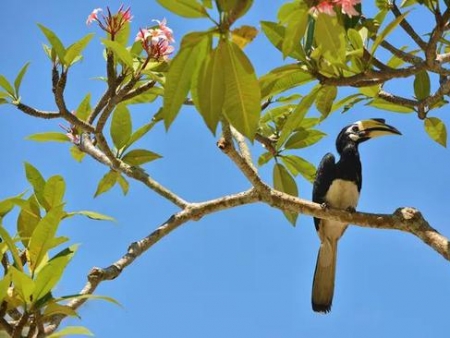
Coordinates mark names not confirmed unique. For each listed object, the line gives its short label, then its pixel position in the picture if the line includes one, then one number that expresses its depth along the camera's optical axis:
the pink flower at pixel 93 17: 7.11
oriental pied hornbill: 9.90
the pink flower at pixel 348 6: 5.02
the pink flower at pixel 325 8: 4.79
